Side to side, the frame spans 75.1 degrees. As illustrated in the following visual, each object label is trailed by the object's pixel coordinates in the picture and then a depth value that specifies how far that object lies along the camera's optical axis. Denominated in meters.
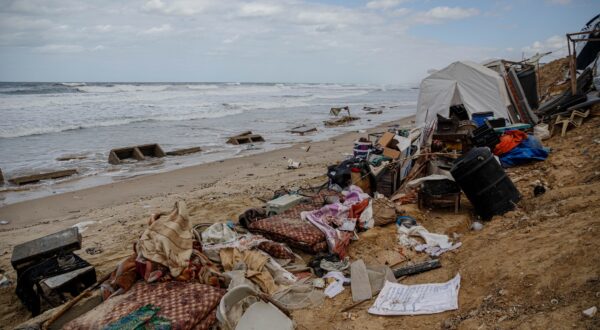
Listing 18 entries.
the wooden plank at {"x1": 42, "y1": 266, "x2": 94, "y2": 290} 3.86
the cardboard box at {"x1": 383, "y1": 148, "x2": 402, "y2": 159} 7.49
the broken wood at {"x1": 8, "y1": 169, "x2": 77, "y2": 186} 9.90
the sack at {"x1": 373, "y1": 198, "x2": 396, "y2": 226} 5.49
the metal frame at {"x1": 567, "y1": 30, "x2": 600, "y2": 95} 9.75
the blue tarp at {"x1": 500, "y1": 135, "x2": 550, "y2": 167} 7.14
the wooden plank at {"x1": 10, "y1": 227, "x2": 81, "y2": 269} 4.17
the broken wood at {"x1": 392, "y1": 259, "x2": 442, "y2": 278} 4.16
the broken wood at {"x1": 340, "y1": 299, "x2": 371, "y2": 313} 3.71
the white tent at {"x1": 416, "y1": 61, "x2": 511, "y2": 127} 10.54
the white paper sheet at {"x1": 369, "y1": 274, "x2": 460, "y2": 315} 3.36
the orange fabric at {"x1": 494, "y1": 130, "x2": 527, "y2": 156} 7.33
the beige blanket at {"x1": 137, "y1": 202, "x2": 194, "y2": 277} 3.79
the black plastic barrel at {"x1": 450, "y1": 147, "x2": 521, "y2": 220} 5.20
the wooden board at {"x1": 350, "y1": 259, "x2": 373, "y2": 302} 3.88
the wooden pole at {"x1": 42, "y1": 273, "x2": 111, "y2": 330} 3.38
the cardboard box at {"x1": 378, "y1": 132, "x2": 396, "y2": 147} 8.15
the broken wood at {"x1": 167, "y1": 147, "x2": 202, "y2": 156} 13.31
